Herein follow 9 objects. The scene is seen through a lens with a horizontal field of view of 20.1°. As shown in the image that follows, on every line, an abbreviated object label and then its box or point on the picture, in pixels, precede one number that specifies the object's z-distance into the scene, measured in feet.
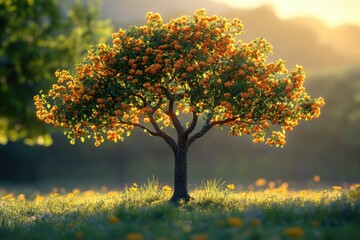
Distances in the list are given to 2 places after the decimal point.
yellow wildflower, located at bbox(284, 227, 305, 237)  55.26
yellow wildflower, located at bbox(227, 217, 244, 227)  63.31
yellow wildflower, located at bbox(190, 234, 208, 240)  55.35
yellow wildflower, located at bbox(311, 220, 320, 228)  66.98
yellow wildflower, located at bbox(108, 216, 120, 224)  72.09
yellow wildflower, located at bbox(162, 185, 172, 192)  116.98
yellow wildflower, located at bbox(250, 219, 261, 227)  65.51
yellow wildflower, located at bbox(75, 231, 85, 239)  64.25
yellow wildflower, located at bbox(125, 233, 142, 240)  55.31
